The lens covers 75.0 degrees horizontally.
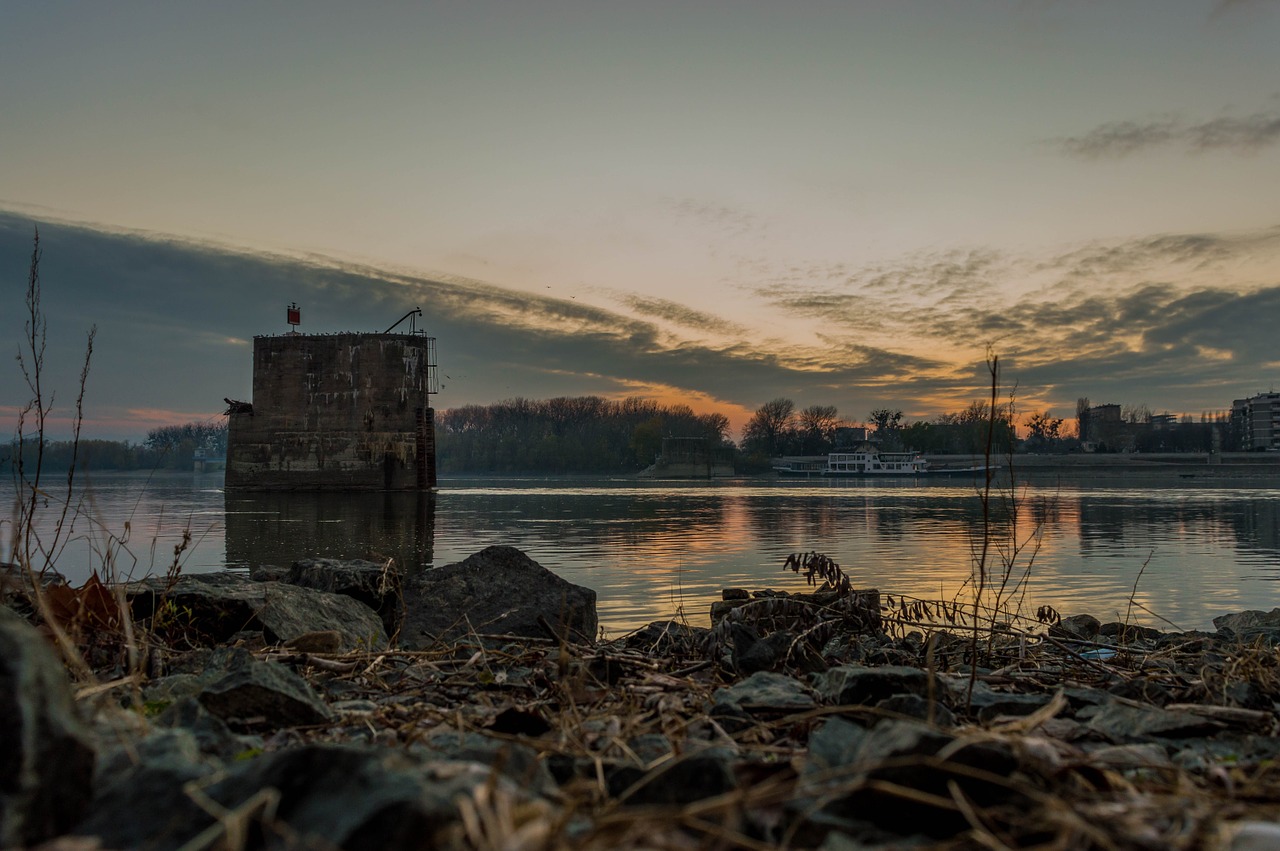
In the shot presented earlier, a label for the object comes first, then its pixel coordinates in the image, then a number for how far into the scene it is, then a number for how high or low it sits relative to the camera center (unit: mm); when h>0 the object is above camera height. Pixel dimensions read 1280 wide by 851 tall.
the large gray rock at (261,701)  2861 -856
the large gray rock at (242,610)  5270 -1025
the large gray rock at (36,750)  1422 -535
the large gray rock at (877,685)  3057 -817
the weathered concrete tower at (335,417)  47812 +2197
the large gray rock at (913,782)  1623 -638
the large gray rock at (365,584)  7121 -1118
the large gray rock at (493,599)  6461 -1166
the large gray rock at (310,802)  1312 -600
